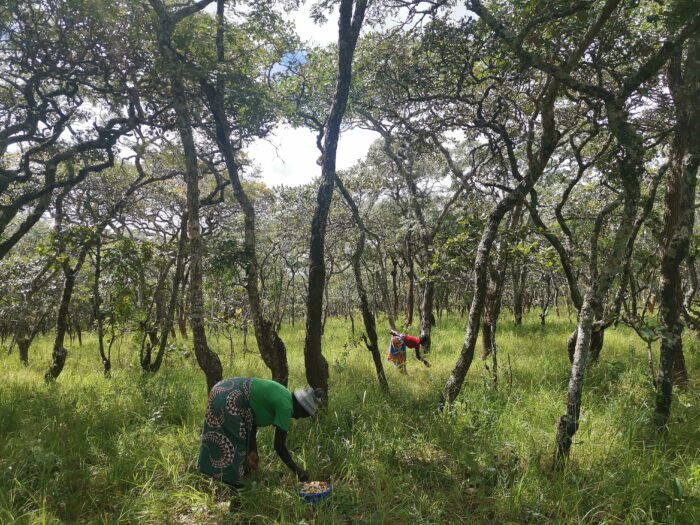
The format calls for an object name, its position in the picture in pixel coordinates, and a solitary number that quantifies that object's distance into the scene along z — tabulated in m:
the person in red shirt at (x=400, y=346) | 8.74
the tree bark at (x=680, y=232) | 4.18
